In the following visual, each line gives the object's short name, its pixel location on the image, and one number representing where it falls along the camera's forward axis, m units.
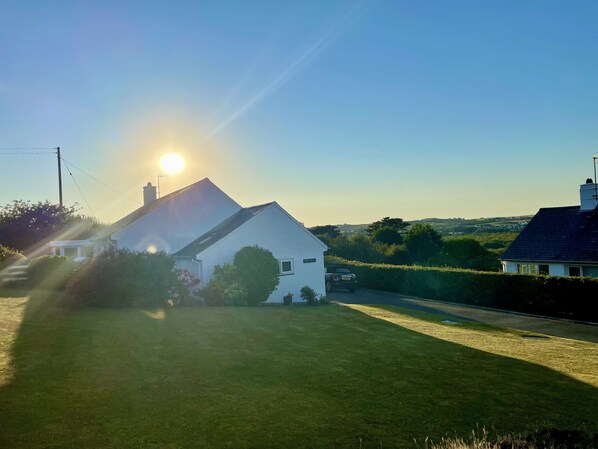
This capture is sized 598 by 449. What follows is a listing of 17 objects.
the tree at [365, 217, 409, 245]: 72.88
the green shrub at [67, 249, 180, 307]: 18.92
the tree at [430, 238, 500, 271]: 52.04
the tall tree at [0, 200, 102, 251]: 48.34
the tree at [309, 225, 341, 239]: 84.88
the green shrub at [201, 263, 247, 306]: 22.47
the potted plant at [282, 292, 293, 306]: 25.84
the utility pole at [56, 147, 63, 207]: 50.04
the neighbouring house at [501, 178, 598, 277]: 29.28
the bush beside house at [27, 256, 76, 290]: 25.34
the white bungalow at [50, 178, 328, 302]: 26.52
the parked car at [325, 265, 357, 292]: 35.69
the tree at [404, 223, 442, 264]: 58.47
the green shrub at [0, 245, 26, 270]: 31.53
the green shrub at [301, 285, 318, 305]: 26.52
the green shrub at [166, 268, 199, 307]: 20.86
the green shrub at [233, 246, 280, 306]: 24.23
